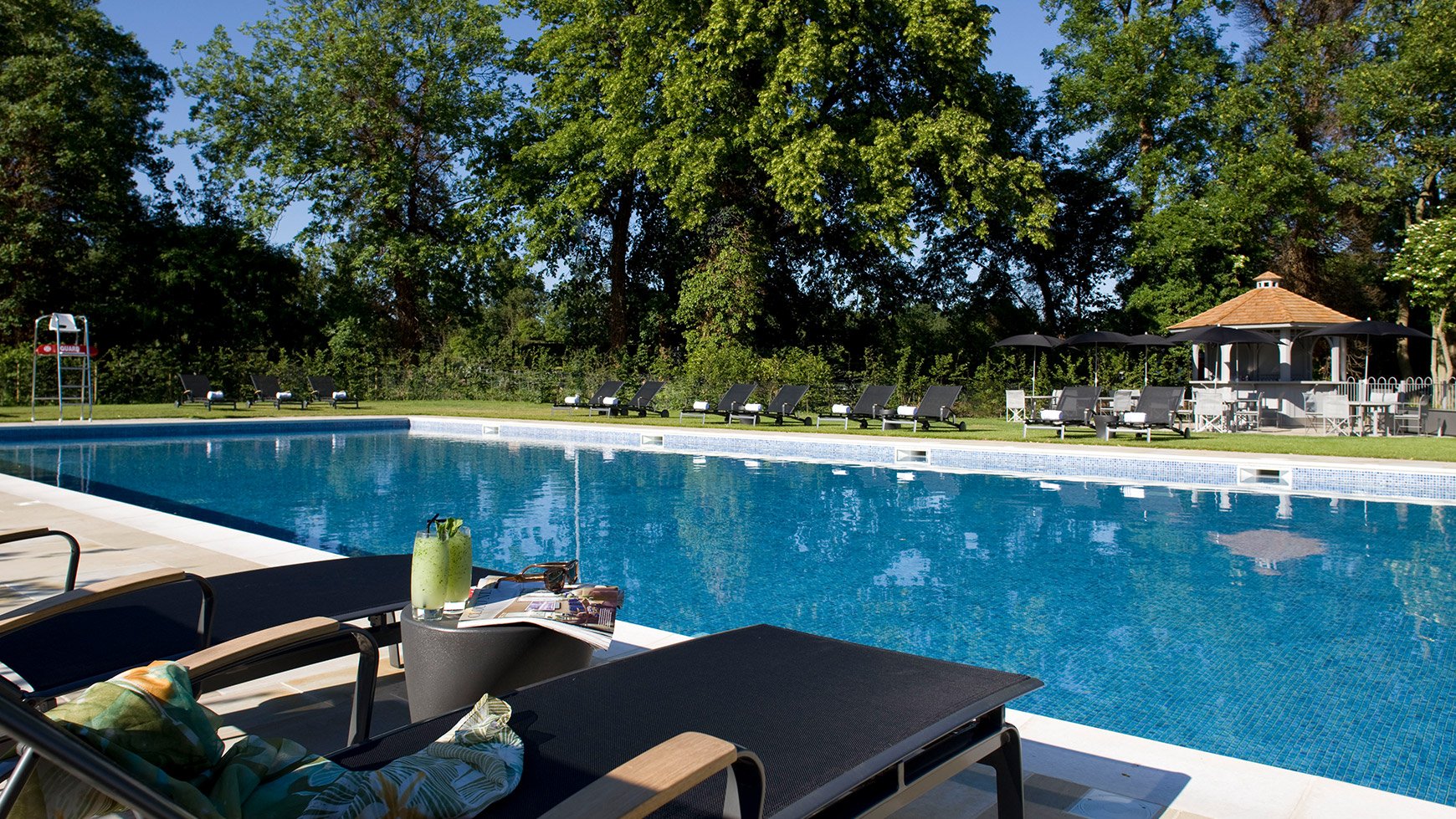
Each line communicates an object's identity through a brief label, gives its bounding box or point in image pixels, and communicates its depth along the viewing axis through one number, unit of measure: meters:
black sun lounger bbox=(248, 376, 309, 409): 20.14
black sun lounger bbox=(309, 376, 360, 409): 20.73
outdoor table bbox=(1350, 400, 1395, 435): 14.78
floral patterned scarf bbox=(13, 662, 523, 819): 1.23
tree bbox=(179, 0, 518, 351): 24.73
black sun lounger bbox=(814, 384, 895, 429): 15.66
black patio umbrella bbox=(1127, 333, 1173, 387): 17.42
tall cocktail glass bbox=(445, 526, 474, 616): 2.50
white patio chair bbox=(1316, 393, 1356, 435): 14.76
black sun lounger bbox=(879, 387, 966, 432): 14.72
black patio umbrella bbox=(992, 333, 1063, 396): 17.42
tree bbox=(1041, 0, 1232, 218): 21.14
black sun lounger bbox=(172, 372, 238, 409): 19.88
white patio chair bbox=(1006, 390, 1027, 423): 17.93
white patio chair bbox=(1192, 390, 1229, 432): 15.86
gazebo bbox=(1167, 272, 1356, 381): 16.94
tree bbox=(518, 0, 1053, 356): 19.34
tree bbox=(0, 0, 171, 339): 21.34
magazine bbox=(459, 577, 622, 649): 2.43
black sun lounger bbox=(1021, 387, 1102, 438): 14.30
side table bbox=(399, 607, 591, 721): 2.37
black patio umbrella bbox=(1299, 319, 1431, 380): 15.70
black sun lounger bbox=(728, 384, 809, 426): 16.16
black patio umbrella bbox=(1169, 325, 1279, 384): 15.61
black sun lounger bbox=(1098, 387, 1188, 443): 13.31
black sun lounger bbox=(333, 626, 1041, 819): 1.74
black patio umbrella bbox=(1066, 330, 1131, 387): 17.53
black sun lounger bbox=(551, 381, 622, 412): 18.76
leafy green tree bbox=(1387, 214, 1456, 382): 17.38
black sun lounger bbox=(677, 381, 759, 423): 16.48
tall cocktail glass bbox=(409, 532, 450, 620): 2.47
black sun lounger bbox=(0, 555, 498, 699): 2.48
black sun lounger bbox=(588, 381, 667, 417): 18.27
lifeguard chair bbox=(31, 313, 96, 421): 15.09
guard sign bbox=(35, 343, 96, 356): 15.26
